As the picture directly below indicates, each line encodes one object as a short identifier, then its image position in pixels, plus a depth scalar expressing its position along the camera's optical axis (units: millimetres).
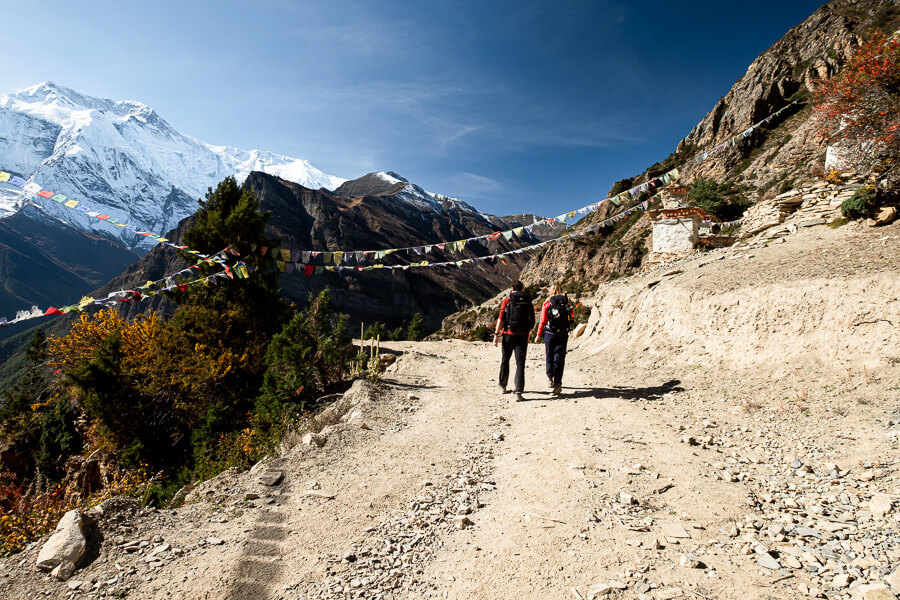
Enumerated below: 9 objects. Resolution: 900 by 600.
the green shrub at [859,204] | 9953
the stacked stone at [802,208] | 13094
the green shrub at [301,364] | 10055
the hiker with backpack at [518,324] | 7621
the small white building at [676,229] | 17969
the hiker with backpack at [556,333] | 7711
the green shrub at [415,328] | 35719
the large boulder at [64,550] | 3180
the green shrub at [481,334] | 25366
